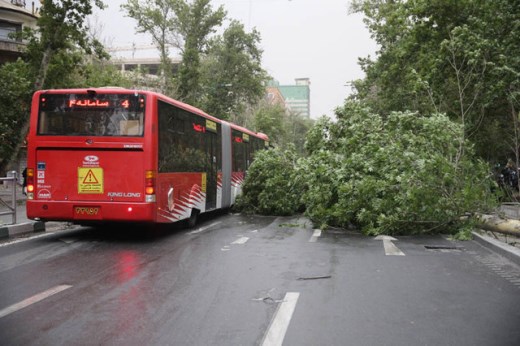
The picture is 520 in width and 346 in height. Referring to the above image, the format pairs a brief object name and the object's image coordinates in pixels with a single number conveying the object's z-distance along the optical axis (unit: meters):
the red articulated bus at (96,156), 9.88
